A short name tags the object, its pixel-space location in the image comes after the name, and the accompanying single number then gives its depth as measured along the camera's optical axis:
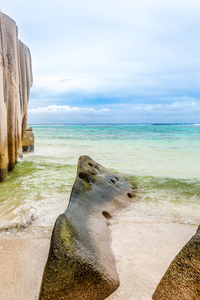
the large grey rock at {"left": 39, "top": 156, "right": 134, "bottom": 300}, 1.63
